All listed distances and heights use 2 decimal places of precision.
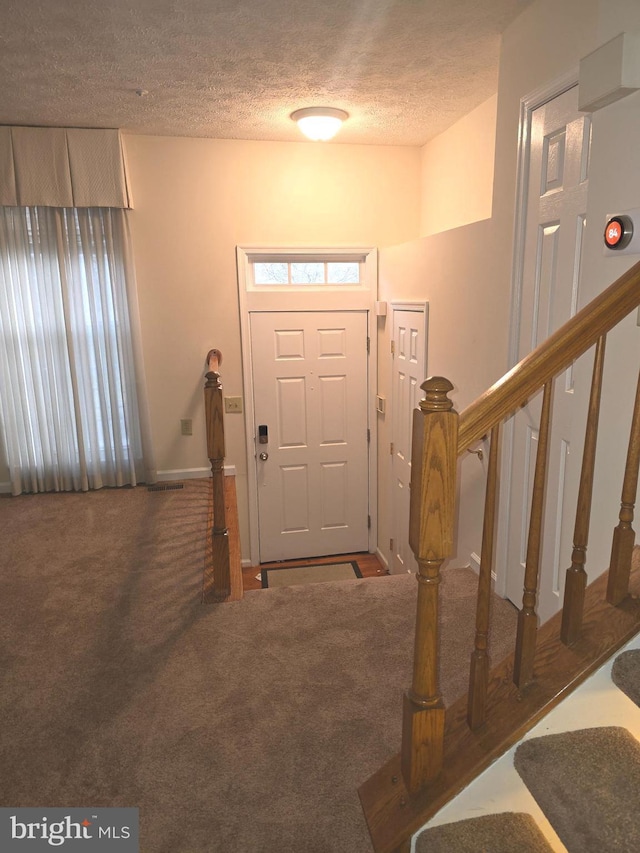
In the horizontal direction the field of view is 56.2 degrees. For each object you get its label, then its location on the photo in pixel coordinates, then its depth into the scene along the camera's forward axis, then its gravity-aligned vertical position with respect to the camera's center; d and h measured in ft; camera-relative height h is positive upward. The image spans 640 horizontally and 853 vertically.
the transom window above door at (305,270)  14.44 +0.34
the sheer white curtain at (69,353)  12.80 -1.42
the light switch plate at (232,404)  14.66 -2.83
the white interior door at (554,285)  7.13 -0.05
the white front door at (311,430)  14.84 -3.63
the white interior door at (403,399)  12.74 -2.59
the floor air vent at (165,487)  13.70 -4.50
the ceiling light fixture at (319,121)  11.34 +3.06
